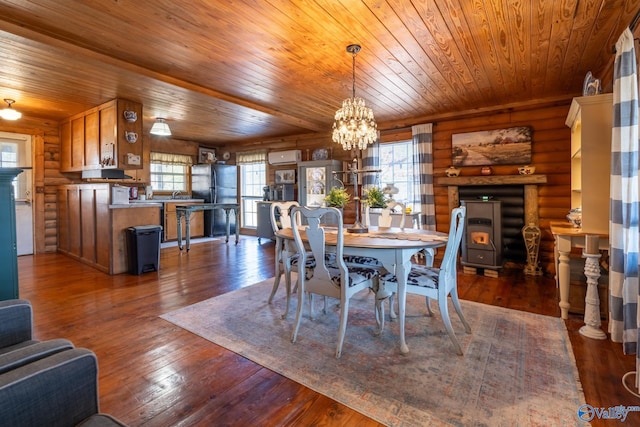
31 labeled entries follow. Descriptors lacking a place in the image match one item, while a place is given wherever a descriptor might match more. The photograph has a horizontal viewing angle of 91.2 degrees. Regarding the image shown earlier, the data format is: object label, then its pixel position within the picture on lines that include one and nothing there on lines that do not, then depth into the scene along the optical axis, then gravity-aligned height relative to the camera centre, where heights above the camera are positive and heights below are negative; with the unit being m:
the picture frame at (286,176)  6.61 +0.71
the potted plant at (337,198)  2.72 +0.10
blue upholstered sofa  0.77 -0.46
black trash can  4.11 -0.50
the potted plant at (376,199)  2.78 +0.09
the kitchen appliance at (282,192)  6.63 +0.37
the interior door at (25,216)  5.22 -0.08
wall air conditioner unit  6.46 +1.11
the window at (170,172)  6.93 +0.89
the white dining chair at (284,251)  2.67 -0.37
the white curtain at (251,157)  7.20 +1.25
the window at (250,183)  7.46 +0.66
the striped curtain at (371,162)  5.42 +0.82
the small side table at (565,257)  2.64 -0.42
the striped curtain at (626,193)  1.99 +0.09
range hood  4.77 +0.58
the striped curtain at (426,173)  4.92 +0.56
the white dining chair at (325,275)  2.13 -0.49
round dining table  2.11 -0.27
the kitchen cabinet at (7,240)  1.64 -0.16
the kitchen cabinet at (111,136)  4.15 +1.05
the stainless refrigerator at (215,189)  7.20 +0.51
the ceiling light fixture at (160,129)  4.67 +1.22
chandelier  2.77 +0.77
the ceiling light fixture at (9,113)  4.08 +1.29
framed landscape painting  4.29 +0.88
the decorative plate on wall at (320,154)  6.05 +1.08
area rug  1.57 -0.98
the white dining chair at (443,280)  2.15 -0.52
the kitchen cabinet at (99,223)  4.11 -0.17
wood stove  4.03 -0.35
